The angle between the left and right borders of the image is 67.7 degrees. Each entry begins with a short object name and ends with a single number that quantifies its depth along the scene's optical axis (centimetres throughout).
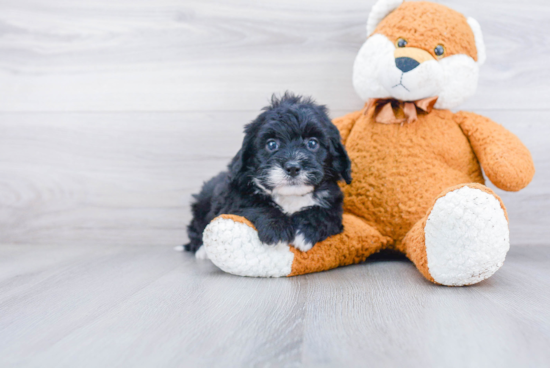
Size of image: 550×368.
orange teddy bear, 107
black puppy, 103
